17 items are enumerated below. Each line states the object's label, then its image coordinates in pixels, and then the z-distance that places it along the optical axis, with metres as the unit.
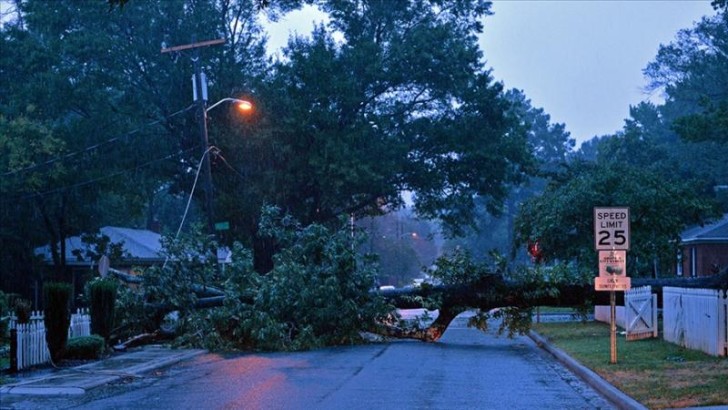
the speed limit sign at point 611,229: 17.97
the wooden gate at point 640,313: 23.36
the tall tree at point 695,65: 53.88
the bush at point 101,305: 22.44
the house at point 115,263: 44.12
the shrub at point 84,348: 20.25
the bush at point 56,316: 19.73
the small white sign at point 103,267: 24.11
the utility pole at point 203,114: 31.84
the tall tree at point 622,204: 30.44
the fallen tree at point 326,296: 24.61
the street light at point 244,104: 31.31
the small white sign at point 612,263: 18.25
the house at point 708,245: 42.97
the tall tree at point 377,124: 40.19
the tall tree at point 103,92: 39.03
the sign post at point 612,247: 17.98
